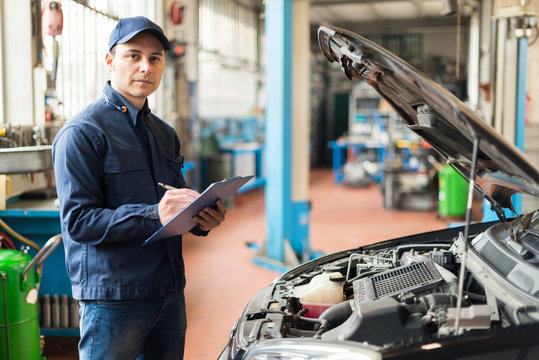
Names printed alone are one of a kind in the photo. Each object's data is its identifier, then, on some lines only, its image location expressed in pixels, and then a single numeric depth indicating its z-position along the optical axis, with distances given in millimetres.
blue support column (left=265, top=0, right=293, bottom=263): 5082
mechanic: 1694
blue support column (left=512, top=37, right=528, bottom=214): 3965
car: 1408
